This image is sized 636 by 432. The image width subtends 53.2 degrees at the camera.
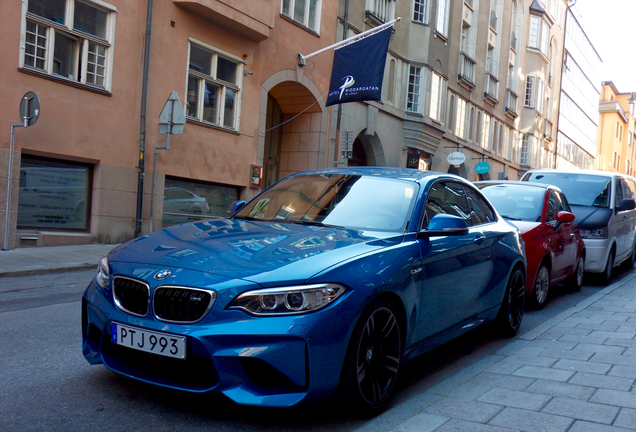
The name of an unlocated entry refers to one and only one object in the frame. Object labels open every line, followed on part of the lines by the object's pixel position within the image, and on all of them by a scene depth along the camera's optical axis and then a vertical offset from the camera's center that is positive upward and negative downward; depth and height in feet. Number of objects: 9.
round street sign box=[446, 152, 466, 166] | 85.66 +6.75
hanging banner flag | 52.75 +11.27
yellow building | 246.27 +35.84
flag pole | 53.93 +13.38
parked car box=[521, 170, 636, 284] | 33.40 +0.44
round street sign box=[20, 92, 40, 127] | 34.09 +3.82
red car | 24.38 -0.56
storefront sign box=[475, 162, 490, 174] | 93.40 +6.23
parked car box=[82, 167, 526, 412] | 10.25 -1.80
